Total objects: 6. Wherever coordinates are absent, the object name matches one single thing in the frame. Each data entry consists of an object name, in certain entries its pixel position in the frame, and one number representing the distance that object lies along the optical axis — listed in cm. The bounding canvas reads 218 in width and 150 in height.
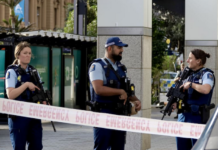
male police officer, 963
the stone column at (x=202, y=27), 2072
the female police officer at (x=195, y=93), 1047
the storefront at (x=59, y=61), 2456
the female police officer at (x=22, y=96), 967
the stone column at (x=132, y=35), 1484
